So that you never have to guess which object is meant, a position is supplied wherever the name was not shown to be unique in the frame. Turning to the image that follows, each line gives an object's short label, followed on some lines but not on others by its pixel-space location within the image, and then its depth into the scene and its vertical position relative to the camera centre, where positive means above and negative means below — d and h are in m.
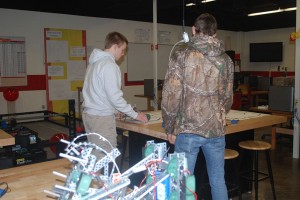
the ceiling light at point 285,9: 7.80 +1.75
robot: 0.97 -0.31
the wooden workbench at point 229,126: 2.46 -0.36
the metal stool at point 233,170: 2.58 -0.80
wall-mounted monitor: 9.95 +0.93
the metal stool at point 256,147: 2.82 -0.58
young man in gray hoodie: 2.43 -0.09
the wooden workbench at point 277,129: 4.88 -0.76
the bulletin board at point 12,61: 6.62 +0.44
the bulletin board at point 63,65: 7.19 +0.40
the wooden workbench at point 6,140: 2.34 -0.43
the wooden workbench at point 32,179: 1.42 -0.49
